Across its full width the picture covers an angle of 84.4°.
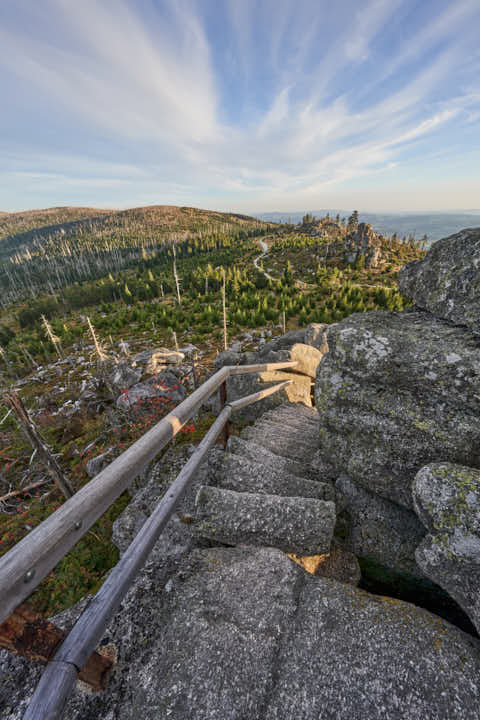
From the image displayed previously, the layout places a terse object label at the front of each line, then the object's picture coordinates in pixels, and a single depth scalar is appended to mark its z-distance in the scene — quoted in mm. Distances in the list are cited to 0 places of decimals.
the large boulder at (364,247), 49312
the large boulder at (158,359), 19453
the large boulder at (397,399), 2787
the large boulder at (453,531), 1914
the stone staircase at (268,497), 2523
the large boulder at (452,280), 3148
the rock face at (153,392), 10752
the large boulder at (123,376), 14719
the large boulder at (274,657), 1533
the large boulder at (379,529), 2715
